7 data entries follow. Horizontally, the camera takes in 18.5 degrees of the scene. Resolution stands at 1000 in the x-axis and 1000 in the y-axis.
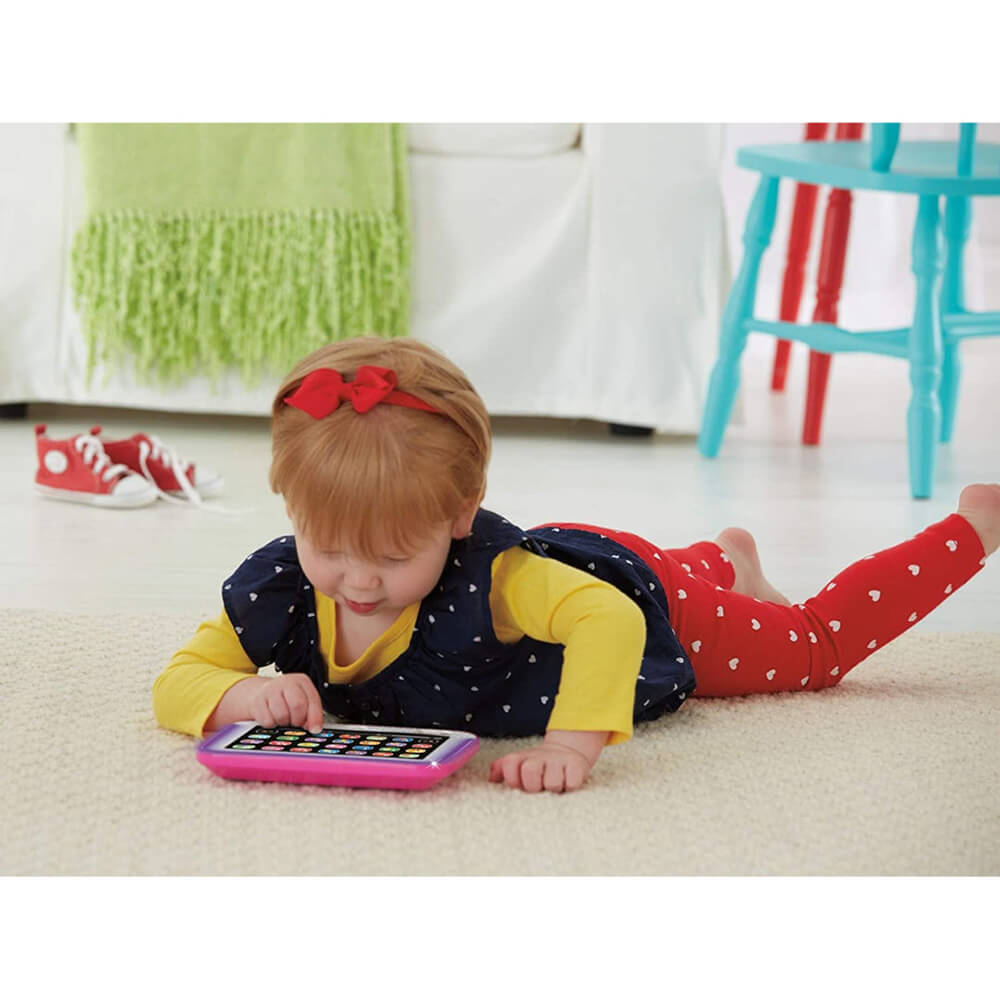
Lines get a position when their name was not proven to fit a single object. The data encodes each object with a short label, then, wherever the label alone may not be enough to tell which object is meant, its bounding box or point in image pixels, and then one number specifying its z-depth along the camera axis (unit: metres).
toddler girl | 2.13
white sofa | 3.88
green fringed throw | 3.81
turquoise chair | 3.27
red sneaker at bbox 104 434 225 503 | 3.24
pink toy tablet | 2.12
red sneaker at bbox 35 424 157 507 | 3.15
